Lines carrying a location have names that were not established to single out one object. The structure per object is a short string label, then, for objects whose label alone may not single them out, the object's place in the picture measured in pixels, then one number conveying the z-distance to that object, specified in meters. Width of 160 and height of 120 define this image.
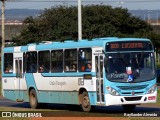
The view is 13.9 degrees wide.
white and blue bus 24.39
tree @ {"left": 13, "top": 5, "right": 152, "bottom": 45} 73.88
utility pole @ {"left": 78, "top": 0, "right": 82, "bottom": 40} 39.42
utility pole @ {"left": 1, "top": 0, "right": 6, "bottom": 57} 53.62
